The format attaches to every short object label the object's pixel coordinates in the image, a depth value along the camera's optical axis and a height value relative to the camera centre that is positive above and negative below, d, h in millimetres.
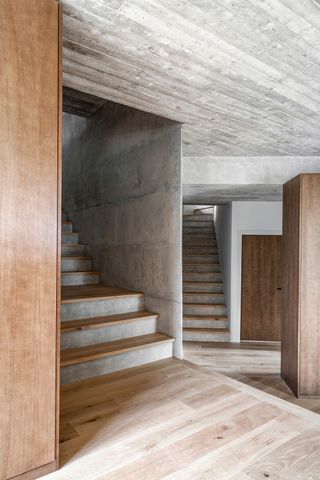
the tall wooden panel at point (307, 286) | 3604 -525
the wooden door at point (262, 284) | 6410 -908
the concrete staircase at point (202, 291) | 6125 -1119
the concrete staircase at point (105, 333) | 2383 -820
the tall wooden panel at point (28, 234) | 1268 +18
